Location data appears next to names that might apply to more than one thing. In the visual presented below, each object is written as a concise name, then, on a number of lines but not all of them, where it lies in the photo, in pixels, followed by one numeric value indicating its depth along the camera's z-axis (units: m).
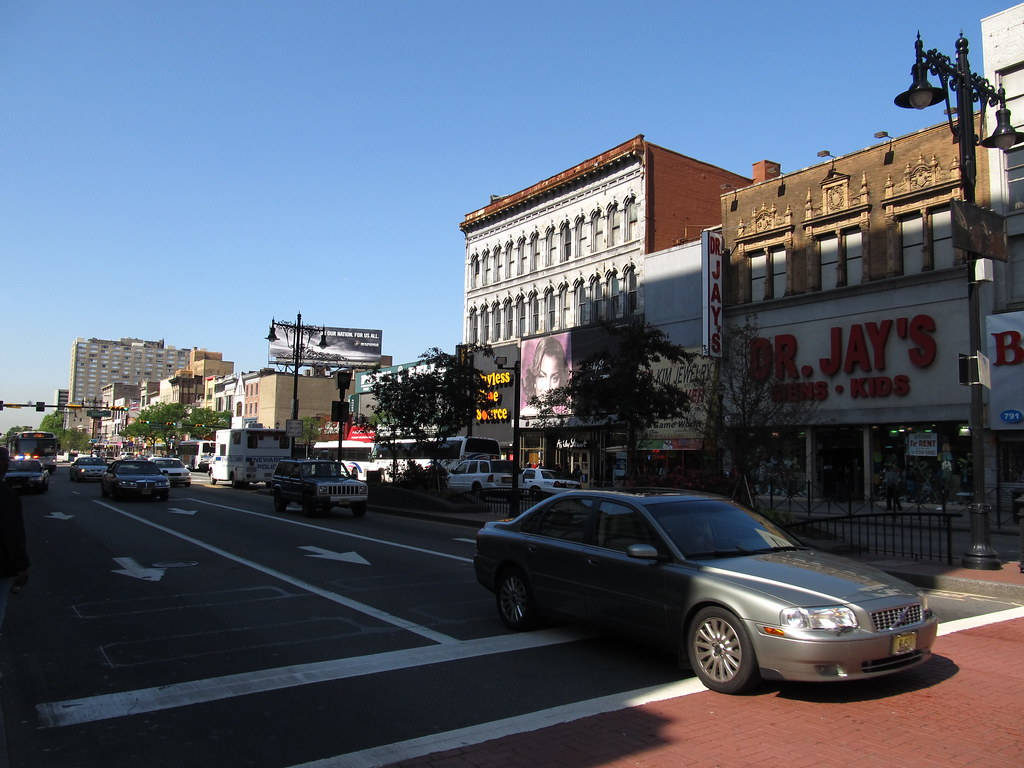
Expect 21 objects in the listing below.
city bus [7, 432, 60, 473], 53.75
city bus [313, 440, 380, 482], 44.73
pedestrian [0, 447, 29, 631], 5.57
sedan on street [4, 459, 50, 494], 31.19
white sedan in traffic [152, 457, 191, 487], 39.97
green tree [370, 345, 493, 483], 26.31
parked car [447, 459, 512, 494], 34.66
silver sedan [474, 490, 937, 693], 5.56
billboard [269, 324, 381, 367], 92.81
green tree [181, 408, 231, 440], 99.62
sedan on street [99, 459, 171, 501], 27.92
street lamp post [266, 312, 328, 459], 37.54
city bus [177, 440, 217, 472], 63.69
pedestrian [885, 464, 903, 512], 25.92
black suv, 22.53
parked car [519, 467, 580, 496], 32.06
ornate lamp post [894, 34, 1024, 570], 12.46
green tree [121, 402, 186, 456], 104.88
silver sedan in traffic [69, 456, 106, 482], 46.34
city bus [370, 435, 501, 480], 36.50
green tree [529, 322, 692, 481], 22.83
